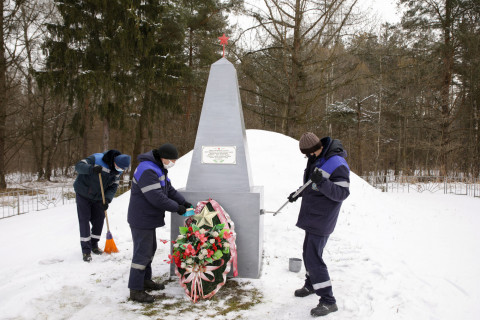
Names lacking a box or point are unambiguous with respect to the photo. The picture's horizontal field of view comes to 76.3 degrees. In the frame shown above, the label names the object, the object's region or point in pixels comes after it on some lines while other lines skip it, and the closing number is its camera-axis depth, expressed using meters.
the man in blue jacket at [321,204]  3.02
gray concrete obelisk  3.96
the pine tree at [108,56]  11.51
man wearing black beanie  3.34
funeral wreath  3.41
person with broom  4.62
